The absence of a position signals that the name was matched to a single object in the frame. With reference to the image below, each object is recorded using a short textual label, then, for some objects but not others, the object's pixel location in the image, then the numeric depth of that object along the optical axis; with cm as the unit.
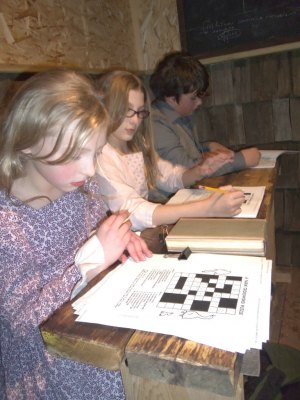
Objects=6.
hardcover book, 73
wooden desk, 45
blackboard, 180
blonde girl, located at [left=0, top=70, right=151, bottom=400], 69
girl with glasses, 96
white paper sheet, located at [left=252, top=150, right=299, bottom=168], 154
